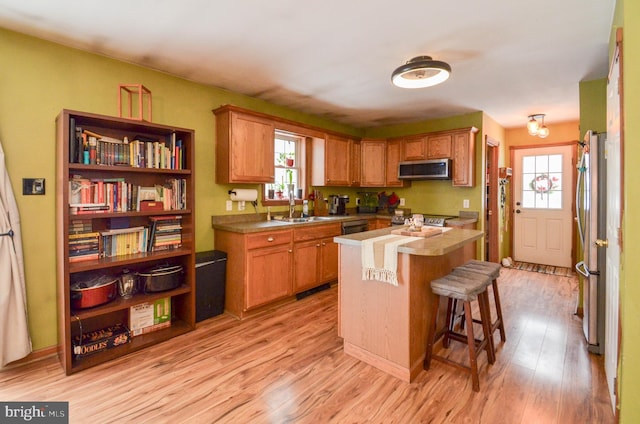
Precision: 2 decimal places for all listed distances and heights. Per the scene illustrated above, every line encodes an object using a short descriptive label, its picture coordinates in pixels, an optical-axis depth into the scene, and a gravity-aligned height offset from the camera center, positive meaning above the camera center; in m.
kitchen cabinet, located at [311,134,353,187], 4.44 +0.70
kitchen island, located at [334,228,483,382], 2.03 -0.68
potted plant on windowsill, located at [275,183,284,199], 4.17 +0.25
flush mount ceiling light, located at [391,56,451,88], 2.33 +1.07
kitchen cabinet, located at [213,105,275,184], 3.24 +0.68
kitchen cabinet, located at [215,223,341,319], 3.05 -0.61
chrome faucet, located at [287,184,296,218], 3.98 +0.11
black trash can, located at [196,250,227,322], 2.99 -0.74
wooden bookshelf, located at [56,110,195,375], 2.15 -0.12
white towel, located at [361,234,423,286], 2.02 -0.34
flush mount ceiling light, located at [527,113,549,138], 4.33 +1.18
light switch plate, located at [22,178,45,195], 2.26 +0.17
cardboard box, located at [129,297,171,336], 2.61 -0.94
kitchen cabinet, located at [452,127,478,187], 4.23 +0.72
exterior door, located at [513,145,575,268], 5.02 +0.06
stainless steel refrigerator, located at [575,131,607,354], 2.27 -0.21
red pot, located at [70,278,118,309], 2.27 -0.64
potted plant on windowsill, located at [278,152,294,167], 4.24 +0.69
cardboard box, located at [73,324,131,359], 2.30 -1.02
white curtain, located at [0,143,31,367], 2.10 -0.52
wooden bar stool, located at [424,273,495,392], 1.98 -0.75
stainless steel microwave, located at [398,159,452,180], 4.33 +0.57
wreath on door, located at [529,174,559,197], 5.13 +0.41
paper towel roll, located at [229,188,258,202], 3.48 +0.16
